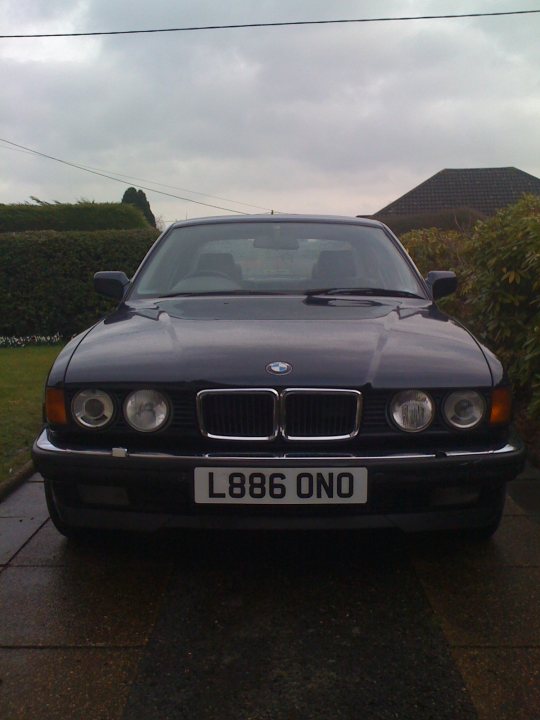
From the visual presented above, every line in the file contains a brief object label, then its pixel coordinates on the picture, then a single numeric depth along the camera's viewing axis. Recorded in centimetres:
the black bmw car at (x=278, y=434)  273
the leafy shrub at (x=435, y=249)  886
